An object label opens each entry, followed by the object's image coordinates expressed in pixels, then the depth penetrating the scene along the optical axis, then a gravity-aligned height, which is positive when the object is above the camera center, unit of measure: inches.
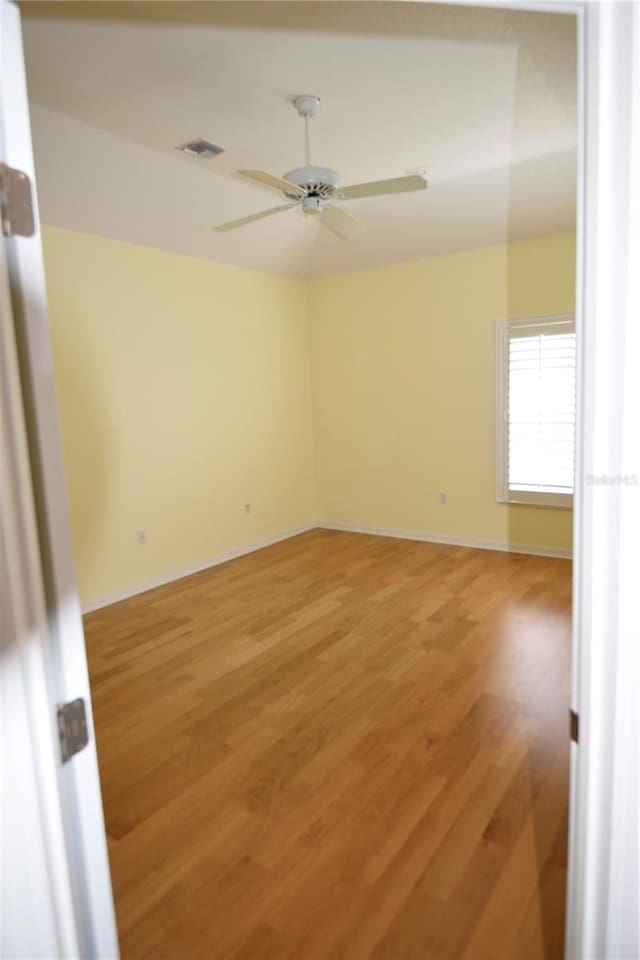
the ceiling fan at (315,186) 109.3 +43.6
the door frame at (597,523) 31.9 -6.9
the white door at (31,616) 32.4 -11.3
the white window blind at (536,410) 186.9 -3.1
